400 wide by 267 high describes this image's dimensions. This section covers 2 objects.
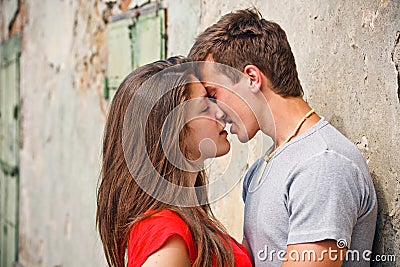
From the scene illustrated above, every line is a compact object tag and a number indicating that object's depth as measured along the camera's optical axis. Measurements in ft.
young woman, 6.86
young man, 6.29
